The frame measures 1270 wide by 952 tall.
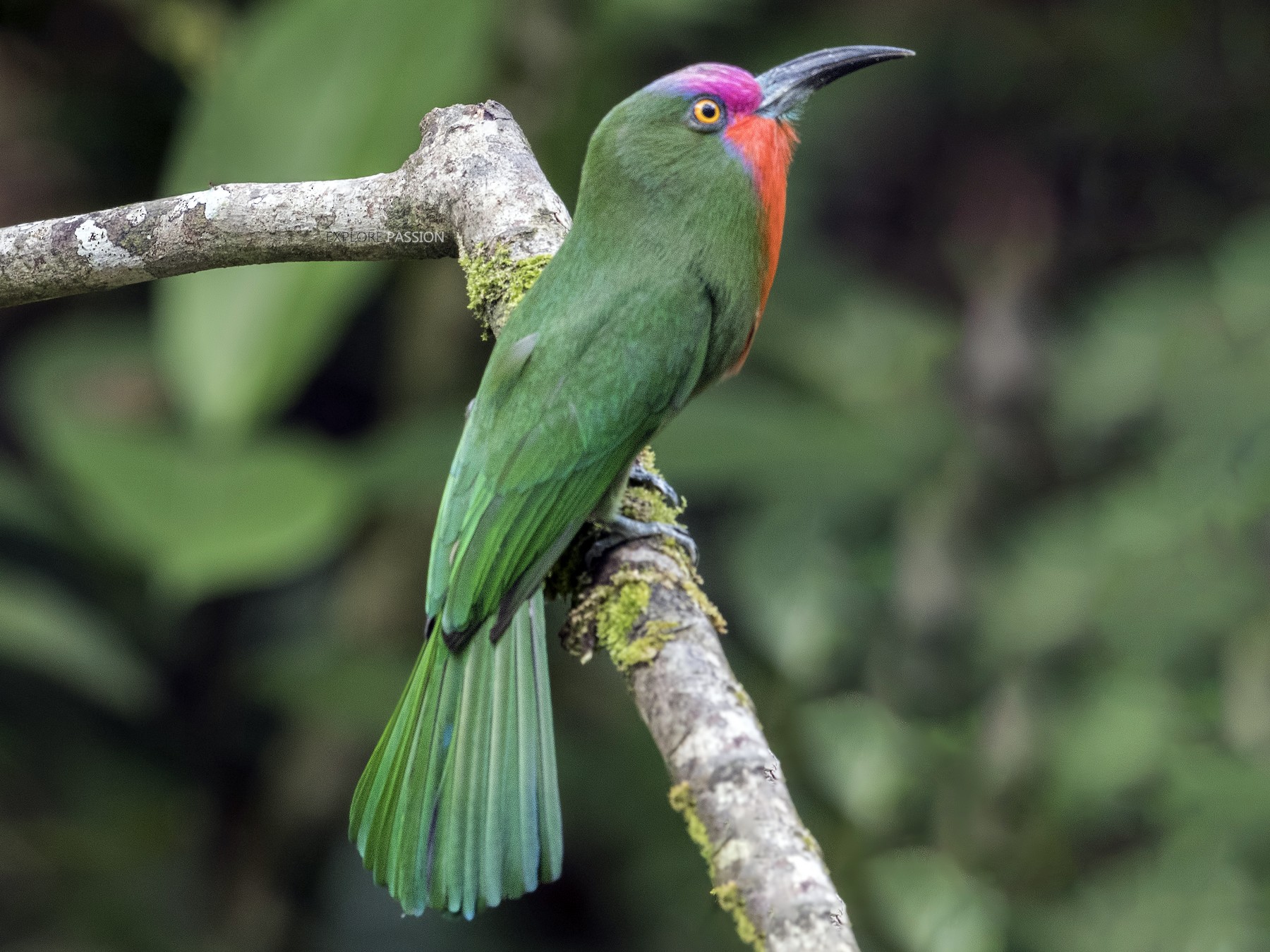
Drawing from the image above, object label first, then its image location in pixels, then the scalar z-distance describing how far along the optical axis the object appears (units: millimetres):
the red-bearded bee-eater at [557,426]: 3135
